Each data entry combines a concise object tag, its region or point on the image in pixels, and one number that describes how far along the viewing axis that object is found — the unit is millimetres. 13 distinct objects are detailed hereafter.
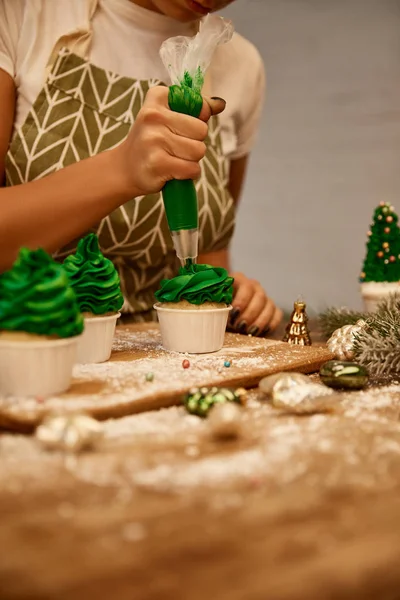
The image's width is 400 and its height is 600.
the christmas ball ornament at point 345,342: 1104
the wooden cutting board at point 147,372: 758
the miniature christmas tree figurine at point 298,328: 1275
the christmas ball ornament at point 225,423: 675
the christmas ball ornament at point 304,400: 786
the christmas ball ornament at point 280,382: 815
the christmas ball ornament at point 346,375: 900
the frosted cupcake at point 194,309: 1104
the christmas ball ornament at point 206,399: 767
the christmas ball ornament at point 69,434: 631
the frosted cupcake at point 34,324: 763
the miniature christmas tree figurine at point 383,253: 1479
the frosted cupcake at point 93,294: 1004
